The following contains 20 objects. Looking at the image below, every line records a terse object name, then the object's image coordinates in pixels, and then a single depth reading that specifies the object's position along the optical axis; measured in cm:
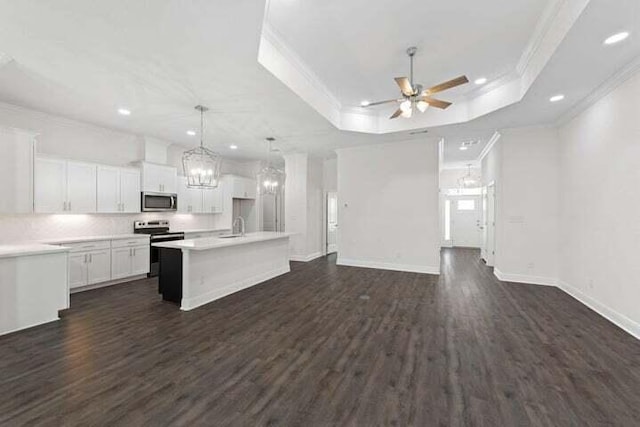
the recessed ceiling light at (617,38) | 262
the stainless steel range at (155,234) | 591
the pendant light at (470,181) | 1007
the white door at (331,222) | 902
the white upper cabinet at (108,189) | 528
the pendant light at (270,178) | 598
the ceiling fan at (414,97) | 334
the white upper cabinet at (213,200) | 746
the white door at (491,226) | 664
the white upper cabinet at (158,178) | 600
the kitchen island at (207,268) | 402
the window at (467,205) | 1067
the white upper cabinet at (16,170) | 387
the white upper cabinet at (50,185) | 449
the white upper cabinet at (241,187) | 804
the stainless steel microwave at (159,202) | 602
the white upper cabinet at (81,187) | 488
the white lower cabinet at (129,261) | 523
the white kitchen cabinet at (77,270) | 460
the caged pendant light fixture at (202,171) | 451
